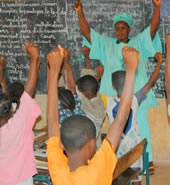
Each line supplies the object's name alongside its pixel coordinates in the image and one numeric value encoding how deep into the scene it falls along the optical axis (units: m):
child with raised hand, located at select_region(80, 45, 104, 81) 5.03
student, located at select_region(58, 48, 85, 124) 3.49
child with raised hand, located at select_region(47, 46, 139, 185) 2.00
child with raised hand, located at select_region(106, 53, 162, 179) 3.76
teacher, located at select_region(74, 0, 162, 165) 4.77
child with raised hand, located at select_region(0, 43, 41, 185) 2.92
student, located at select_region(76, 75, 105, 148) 3.87
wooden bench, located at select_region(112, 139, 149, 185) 2.91
